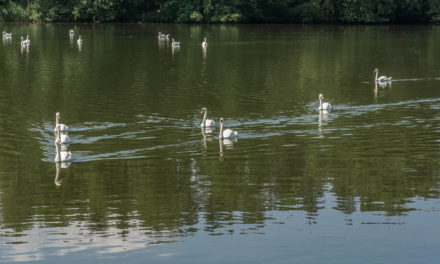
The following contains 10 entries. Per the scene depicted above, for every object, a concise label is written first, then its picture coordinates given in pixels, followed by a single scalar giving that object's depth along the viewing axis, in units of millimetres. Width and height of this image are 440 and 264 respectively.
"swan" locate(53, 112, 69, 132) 29641
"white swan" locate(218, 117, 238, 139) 29828
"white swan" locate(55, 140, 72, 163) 25484
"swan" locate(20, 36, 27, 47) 67525
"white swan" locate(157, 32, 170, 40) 77012
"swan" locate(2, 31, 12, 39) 75938
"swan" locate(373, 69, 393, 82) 47156
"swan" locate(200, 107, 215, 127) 32284
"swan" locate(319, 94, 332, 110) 36781
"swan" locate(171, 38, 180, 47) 69900
